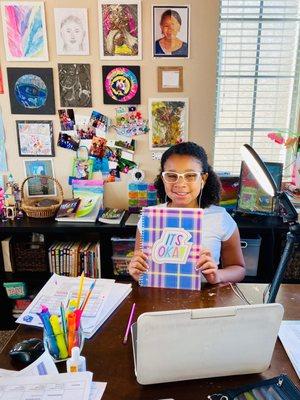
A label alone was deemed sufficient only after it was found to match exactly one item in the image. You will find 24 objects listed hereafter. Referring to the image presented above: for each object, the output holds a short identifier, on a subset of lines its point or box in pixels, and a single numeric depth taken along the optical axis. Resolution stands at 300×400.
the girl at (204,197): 1.49
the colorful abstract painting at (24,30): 2.15
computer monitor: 2.23
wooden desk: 0.80
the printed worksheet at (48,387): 0.76
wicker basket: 2.25
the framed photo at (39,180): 2.43
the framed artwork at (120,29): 2.14
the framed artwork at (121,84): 2.24
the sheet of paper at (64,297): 1.06
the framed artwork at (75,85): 2.24
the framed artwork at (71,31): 2.15
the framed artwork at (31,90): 2.25
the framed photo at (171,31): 2.15
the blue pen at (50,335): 0.87
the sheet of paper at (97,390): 0.78
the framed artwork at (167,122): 2.30
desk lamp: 0.88
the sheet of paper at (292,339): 0.90
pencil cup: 0.88
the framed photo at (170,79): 2.24
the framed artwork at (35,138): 2.34
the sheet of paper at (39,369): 0.84
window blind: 2.33
